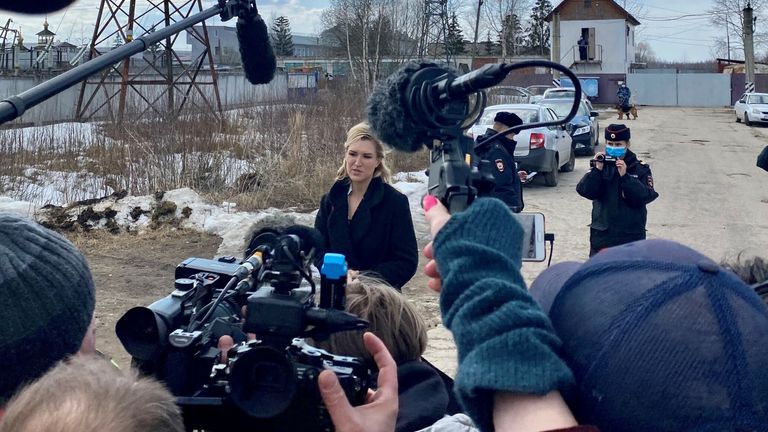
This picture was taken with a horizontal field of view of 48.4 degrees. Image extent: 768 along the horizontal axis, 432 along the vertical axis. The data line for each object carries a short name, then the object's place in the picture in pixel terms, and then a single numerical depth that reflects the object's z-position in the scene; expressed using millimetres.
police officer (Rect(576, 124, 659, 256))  6559
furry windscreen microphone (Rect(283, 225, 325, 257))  2341
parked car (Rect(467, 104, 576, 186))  15875
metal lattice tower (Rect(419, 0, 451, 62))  31062
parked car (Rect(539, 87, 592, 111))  29886
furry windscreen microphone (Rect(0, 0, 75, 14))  2172
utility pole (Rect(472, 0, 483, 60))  47100
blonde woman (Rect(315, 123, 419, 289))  4898
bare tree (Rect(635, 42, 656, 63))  111412
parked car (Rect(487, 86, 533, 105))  28922
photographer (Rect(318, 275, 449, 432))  2293
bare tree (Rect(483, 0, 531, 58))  67500
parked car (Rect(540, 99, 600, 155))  22109
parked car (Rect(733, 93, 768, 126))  35906
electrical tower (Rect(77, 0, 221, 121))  16328
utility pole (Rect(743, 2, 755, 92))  53281
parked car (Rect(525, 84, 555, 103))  40484
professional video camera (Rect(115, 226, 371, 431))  1744
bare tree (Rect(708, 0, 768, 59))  56469
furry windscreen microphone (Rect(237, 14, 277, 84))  3521
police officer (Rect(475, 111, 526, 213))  6270
